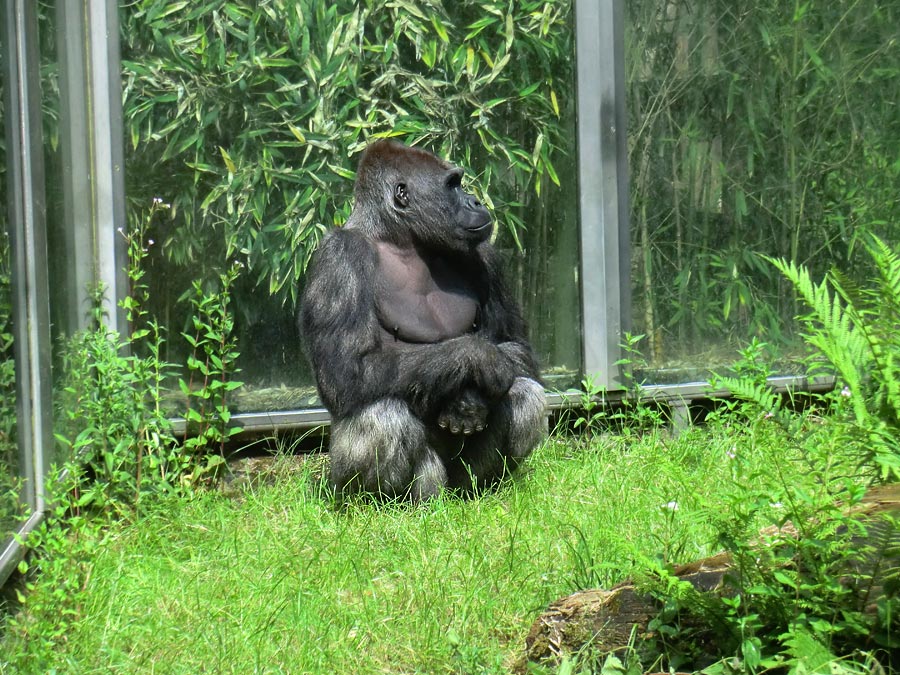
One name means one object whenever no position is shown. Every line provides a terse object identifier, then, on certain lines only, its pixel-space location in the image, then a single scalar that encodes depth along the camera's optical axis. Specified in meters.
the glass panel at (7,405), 5.93
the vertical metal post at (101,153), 9.14
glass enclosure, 9.38
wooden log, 5.07
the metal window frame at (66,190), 6.64
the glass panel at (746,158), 10.66
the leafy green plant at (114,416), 8.25
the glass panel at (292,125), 9.55
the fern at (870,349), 4.81
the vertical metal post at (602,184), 10.36
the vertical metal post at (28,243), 6.52
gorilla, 8.35
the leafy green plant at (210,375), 9.09
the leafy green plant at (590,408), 10.14
